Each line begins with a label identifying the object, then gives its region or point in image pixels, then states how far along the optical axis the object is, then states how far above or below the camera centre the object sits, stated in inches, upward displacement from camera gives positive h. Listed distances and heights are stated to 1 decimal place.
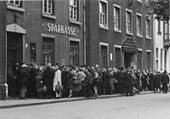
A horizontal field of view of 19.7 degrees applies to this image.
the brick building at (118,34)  1314.0 +112.9
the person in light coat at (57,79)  949.2 -16.3
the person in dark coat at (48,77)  952.9 -12.3
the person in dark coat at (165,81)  1465.3 -32.0
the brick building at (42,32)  953.5 +84.4
